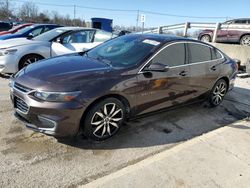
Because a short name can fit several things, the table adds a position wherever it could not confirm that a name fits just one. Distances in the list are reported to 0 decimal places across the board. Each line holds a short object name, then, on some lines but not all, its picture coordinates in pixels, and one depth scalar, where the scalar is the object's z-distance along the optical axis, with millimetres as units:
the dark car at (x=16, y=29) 9401
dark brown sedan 2386
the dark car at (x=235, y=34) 8882
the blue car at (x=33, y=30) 7086
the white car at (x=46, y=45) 4848
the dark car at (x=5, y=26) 14354
